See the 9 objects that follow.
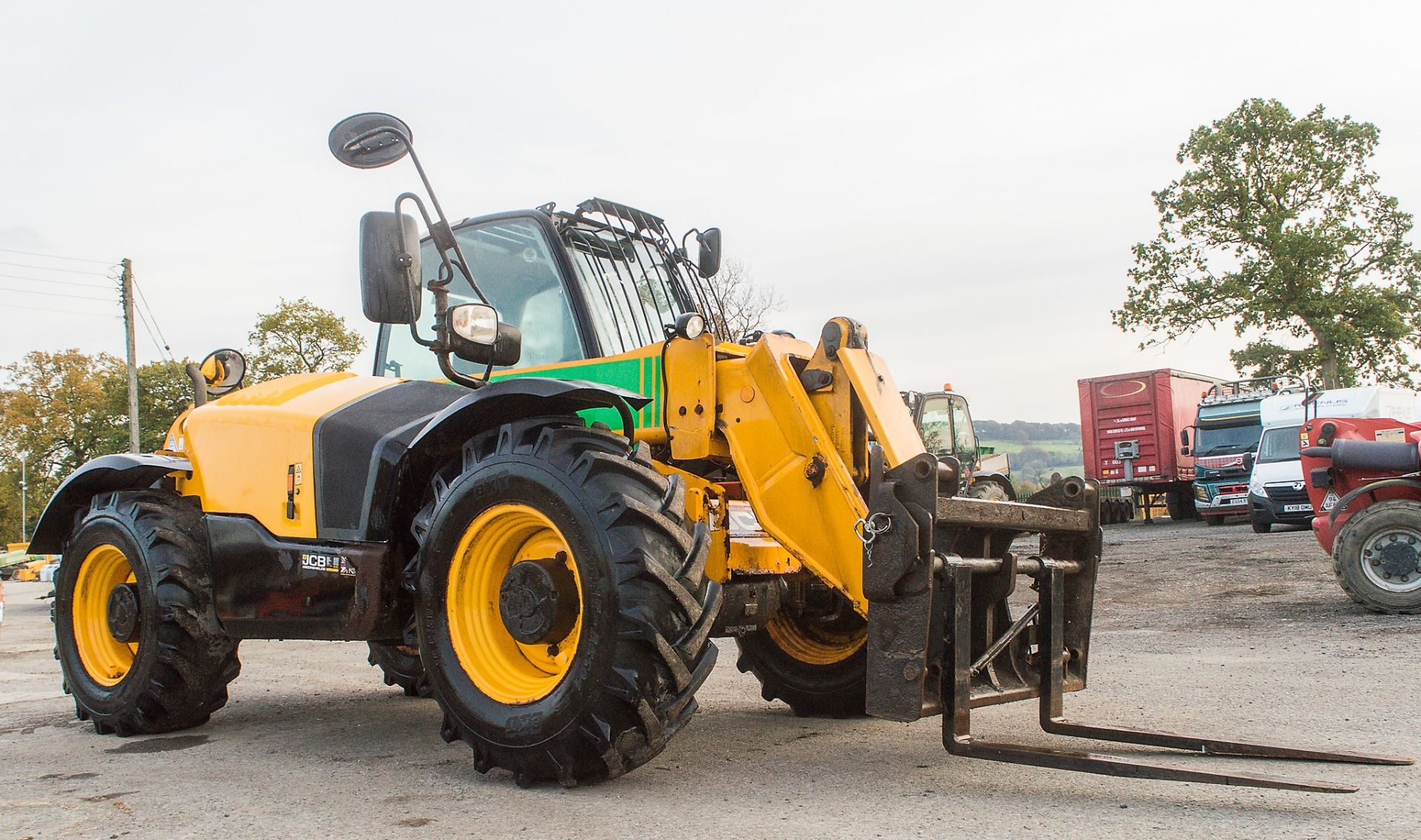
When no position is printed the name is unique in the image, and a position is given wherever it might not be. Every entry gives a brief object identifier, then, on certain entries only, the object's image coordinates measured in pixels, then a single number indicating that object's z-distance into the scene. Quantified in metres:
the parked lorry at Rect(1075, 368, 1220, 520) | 28.55
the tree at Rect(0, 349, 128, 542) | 52.84
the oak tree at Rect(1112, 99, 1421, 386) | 33.97
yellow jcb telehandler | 3.89
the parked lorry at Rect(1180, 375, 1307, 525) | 25.06
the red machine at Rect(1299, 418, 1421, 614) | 9.36
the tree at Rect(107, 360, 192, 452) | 42.53
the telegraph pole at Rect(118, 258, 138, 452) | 29.21
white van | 20.84
